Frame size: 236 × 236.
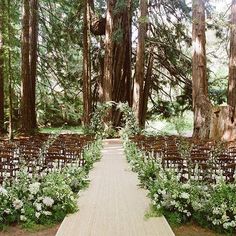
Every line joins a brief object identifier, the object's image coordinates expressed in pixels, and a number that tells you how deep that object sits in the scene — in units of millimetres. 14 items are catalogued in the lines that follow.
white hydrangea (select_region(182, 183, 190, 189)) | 6812
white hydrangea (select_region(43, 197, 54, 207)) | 6652
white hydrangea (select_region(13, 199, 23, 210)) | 6578
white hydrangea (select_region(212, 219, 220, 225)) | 6230
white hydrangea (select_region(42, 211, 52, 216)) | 6586
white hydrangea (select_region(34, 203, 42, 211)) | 6598
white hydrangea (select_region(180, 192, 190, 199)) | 6582
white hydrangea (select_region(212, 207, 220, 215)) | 6301
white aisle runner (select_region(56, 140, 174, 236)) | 6020
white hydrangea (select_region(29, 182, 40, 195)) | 6789
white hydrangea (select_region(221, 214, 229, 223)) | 6191
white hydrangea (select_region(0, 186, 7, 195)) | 6637
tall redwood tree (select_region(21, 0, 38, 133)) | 20500
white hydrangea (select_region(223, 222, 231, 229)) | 6132
